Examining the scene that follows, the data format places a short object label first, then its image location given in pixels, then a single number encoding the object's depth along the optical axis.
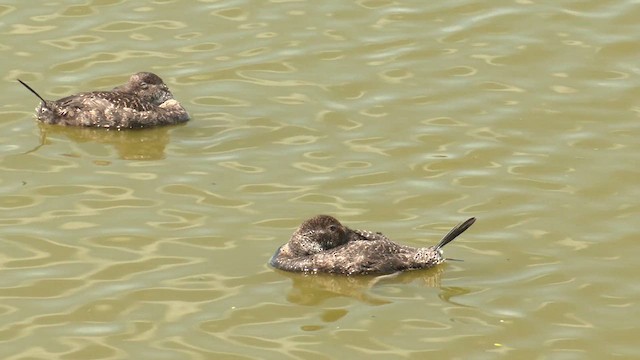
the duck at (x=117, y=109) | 17.05
